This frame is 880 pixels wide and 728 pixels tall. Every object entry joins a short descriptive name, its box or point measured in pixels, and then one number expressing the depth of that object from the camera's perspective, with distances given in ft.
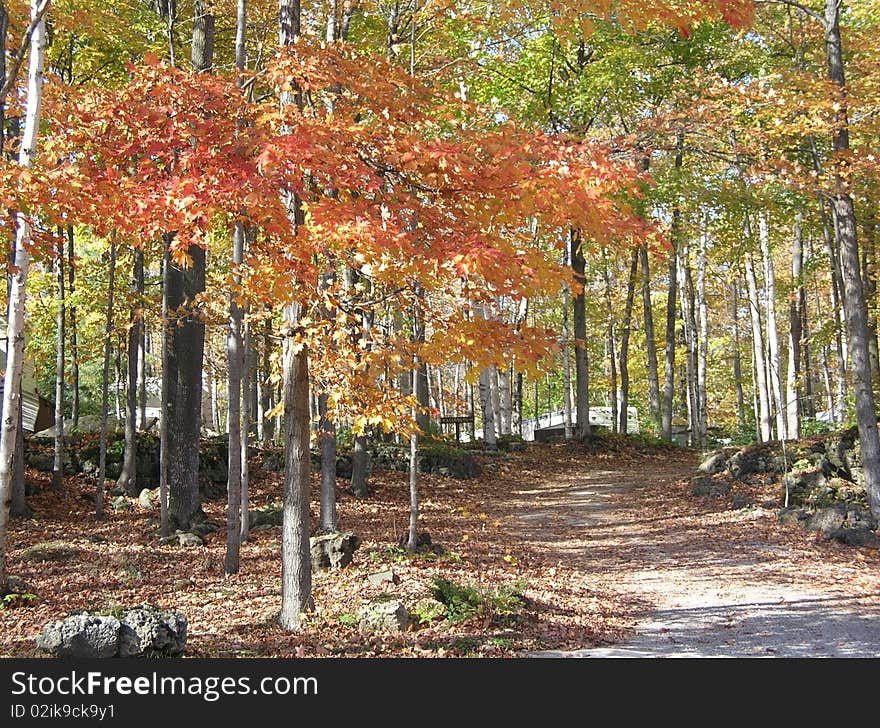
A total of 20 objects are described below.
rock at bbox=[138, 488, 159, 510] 41.91
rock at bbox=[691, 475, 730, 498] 49.34
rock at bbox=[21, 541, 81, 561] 31.37
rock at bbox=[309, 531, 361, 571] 31.45
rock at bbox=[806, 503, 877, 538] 37.78
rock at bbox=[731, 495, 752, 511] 45.85
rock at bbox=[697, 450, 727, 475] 54.29
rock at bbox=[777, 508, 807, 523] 40.55
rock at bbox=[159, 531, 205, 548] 35.60
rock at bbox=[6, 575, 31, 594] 25.88
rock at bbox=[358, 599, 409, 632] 22.74
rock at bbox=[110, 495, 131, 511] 41.14
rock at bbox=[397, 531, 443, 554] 34.74
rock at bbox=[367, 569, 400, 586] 28.14
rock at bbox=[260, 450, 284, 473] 53.05
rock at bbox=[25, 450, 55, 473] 44.39
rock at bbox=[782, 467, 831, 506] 43.24
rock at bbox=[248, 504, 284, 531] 40.63
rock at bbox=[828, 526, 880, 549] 36.42
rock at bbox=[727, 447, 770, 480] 50.52
